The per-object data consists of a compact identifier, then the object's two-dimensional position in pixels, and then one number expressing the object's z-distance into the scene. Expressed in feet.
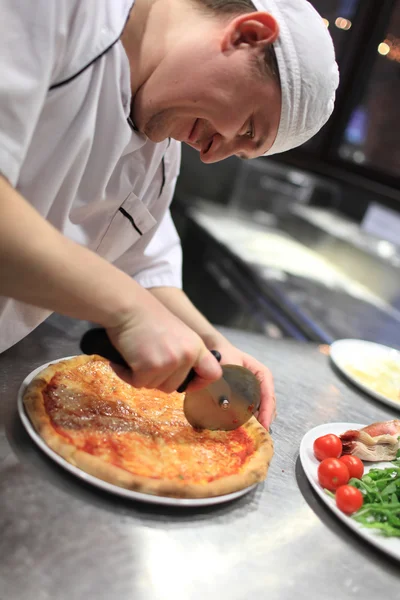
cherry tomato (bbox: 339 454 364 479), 3.92
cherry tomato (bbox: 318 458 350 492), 3.76
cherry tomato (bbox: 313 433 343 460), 4.08
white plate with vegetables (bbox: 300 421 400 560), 3.47
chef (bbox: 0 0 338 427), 2.89
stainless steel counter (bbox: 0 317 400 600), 2.69
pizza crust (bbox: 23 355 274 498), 3.11
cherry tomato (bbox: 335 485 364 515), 3.55
